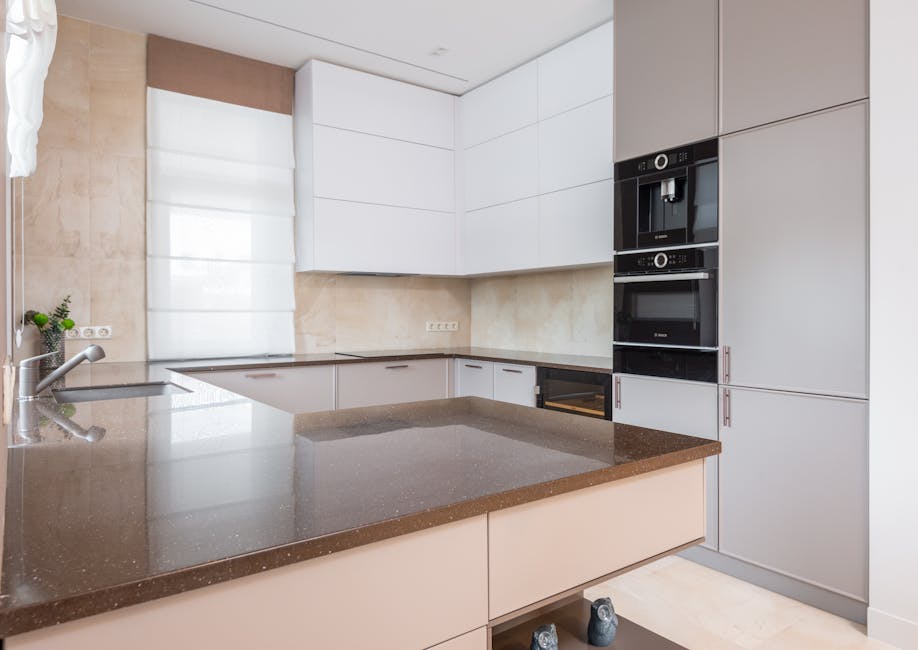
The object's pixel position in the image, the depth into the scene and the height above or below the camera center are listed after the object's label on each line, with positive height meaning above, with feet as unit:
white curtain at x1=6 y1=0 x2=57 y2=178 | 5.08 +2.58
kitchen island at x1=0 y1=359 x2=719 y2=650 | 1.98 -0.85
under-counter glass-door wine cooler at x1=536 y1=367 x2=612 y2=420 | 9.89 -1.30
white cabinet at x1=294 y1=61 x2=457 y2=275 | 12.16 +3.26
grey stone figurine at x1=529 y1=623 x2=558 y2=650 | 3.57 -1.99
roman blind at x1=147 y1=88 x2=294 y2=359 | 11.17 +1.88
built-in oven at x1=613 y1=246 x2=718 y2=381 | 8.31 +0.11
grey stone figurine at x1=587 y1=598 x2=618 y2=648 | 3.90 -2.08
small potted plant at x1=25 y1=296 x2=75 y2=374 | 8.96 -0.20
